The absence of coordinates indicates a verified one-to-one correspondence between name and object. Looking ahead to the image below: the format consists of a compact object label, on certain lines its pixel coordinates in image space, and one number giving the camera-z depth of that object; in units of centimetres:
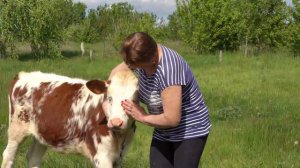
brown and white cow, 425
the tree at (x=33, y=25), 3375
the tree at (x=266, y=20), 3728
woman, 356
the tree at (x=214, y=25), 3750
